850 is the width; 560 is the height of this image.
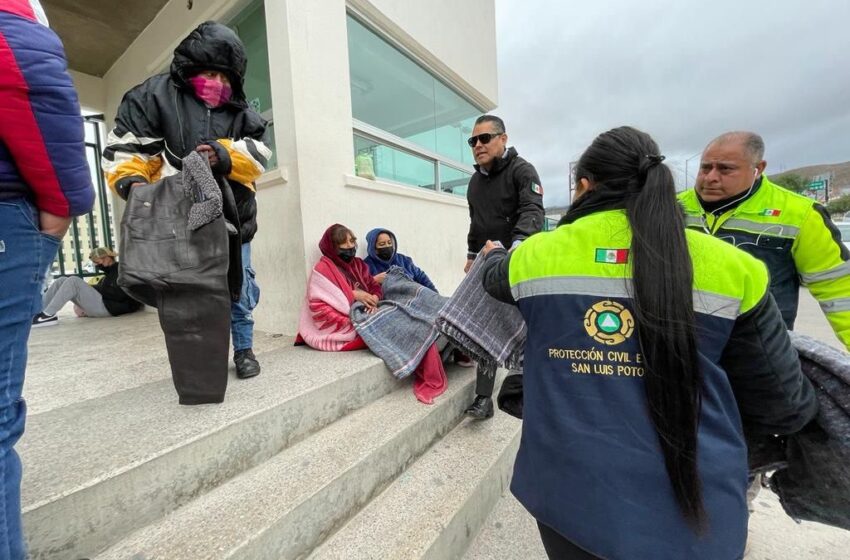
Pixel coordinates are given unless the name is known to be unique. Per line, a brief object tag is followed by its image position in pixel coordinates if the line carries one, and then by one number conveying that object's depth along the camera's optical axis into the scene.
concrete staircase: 1.10
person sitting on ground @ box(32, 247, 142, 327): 3.93
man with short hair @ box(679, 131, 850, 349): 1.41
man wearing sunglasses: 2.32
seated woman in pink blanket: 2.38
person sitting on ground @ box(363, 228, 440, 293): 3.34
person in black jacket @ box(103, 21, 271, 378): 1.69
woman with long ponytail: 0.78
